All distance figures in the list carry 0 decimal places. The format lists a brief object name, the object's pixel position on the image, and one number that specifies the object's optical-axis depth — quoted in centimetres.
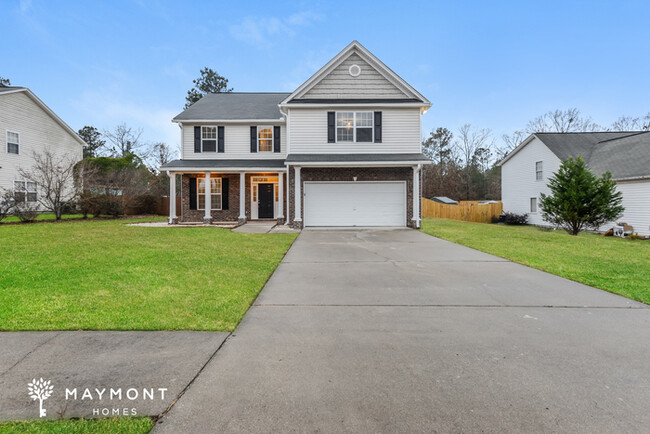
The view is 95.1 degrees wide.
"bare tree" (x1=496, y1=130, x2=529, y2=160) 3691
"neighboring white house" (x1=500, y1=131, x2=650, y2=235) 1563
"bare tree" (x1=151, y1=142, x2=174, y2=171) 3634
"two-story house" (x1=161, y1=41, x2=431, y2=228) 1393
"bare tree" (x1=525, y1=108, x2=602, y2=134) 3416
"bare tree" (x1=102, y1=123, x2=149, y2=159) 3659
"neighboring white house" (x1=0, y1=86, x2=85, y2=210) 1823
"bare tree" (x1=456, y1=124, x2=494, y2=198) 3806
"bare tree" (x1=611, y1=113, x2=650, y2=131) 3359
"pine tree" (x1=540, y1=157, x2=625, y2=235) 1269
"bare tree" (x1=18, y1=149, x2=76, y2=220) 1567
